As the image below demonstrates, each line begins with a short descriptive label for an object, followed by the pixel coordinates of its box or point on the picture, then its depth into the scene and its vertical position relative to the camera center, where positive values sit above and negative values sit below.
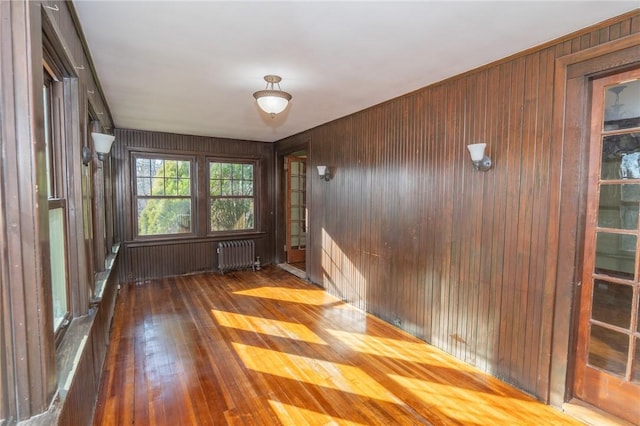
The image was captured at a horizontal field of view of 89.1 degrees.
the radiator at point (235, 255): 6.22 -1.18
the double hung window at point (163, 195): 5.69 -0.03
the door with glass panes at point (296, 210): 6.99 -0.33
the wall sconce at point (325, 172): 4.96 +0.36
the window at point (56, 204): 1.89 -0.07
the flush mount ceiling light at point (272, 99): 2.87 +0.85
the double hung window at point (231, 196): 6.33 -0.04
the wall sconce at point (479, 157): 2.69 +0.33
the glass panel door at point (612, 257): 2.08 -0.39
